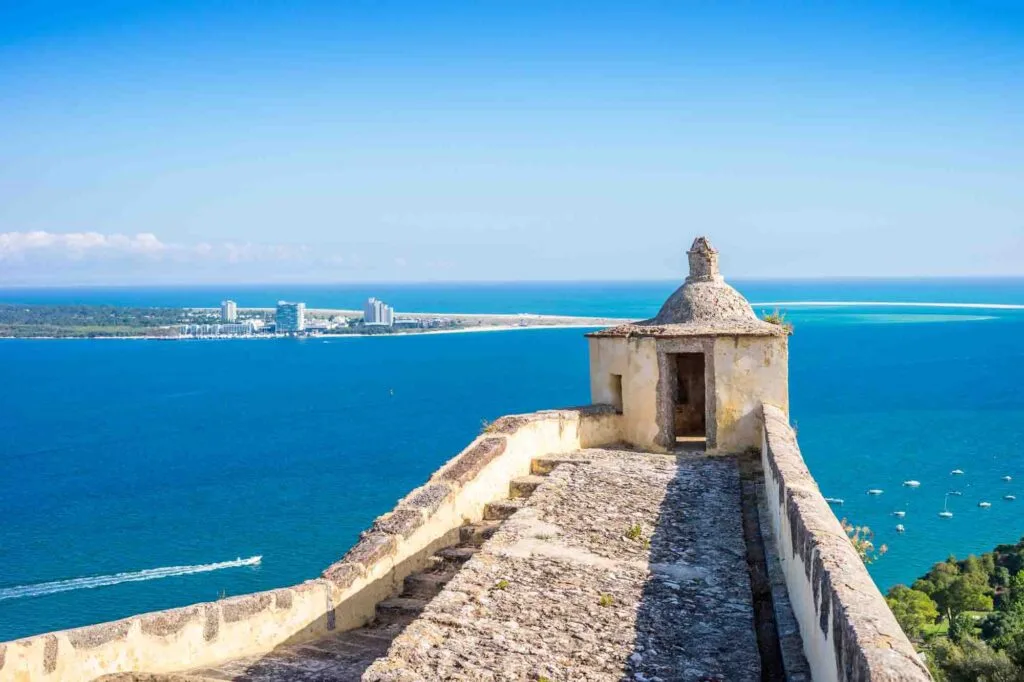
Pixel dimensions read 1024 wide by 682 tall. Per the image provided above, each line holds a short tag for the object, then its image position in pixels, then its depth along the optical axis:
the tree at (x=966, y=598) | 33.47
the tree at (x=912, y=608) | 29.53
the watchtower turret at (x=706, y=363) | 11.71
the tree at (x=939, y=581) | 34.38
